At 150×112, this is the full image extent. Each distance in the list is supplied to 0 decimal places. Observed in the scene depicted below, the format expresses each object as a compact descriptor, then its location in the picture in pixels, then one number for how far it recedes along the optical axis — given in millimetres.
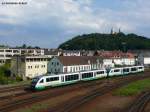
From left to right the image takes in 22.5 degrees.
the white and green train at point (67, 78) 57416
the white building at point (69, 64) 103312
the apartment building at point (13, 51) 177775
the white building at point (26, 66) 98750
